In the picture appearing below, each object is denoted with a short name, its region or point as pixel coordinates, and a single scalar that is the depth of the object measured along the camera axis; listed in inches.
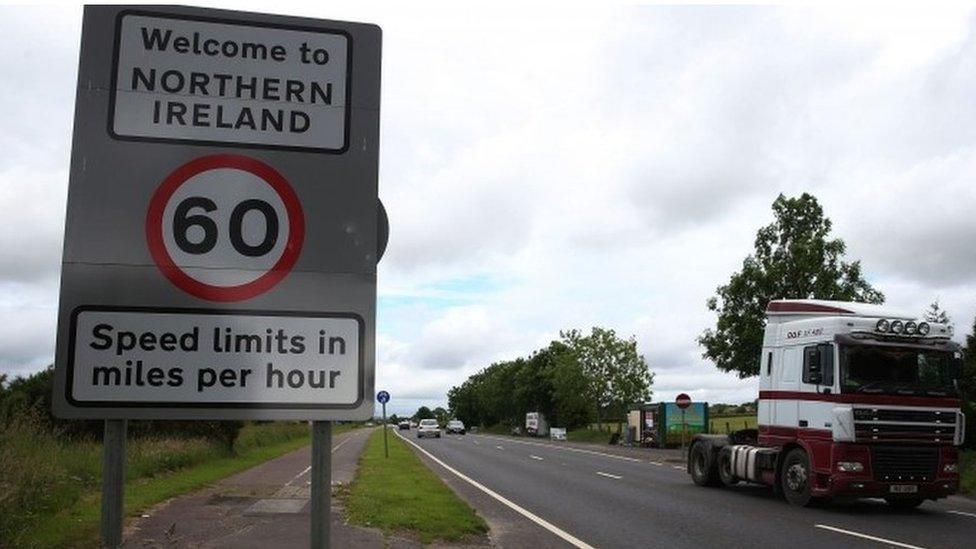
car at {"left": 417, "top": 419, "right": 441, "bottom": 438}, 2741.1
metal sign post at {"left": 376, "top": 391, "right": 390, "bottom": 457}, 1280.8
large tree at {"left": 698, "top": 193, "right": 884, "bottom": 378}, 1237.1
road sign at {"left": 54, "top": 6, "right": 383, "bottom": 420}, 112.3
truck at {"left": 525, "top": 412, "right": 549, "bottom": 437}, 3518.7
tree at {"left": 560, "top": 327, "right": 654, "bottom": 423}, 2860.7
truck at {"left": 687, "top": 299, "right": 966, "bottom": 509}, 581.6
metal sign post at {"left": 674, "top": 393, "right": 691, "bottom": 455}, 1423.6
